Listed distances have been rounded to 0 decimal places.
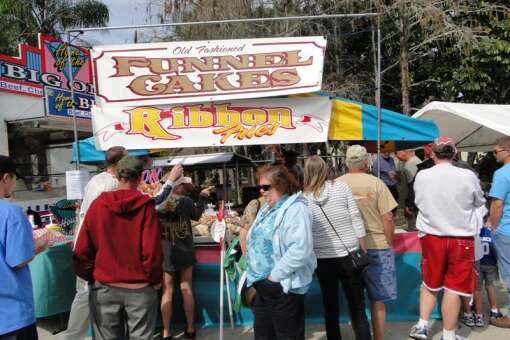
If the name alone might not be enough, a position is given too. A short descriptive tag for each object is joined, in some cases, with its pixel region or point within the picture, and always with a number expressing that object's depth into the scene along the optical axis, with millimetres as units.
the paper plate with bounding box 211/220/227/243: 3996
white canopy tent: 6129
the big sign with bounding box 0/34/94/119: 9586
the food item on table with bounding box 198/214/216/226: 5458
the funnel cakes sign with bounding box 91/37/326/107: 4508
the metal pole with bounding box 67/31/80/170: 4587
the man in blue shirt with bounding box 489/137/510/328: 3865
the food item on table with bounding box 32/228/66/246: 2654
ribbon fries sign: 4527
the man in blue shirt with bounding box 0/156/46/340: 2256
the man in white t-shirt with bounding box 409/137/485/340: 3537
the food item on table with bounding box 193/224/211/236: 5043
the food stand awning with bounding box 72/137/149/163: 5164
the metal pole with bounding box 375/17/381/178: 4496
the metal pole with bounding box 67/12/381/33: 4400
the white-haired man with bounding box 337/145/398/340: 3557
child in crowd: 4188
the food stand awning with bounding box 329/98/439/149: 4625
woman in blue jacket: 2686
